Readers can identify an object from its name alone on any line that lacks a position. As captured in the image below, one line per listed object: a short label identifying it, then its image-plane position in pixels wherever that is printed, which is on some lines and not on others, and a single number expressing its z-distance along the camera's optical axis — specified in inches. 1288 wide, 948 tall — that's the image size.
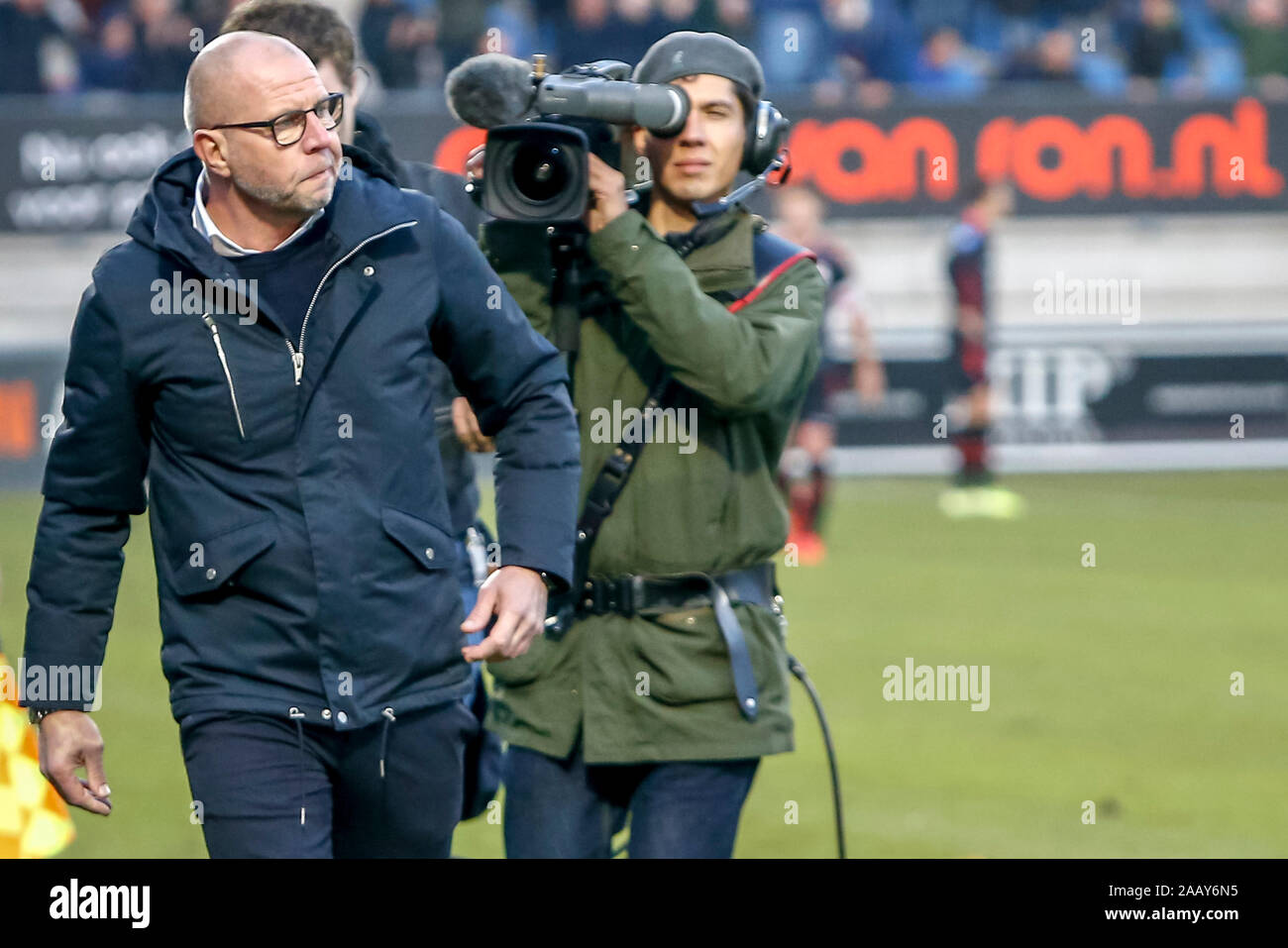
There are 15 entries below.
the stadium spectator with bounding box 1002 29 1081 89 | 733.3
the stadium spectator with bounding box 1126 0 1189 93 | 782.5
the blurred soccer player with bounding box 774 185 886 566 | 512.4
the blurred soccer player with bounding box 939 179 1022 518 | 583.5
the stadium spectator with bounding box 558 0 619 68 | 724.0
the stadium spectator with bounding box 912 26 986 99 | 773.9
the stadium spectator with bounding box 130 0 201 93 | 684.7
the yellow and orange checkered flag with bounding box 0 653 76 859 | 230.2
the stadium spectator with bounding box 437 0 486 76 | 719.7
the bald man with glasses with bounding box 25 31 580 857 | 140.3
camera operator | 165.8
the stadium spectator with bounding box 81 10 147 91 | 701.9
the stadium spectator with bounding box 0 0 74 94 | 682.2
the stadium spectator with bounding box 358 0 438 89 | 705.0
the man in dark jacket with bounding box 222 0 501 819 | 186.9
